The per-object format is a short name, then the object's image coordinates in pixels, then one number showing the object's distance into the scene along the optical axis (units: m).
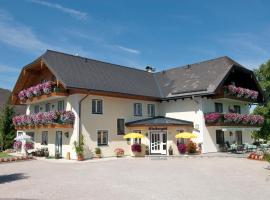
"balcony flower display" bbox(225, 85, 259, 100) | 30.12
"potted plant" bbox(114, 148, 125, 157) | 28.06
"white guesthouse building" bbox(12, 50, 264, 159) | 26.67
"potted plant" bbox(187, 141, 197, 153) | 28.52
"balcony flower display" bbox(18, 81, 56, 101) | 26.80
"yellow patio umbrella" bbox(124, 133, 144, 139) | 27.60
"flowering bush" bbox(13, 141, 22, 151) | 32.76
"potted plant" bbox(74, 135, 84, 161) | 25.22
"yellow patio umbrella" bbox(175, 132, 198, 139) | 27.17
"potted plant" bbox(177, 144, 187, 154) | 28.22
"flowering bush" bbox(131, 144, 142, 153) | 28.19
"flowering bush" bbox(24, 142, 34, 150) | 30.89
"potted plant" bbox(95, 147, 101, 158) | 26.75
